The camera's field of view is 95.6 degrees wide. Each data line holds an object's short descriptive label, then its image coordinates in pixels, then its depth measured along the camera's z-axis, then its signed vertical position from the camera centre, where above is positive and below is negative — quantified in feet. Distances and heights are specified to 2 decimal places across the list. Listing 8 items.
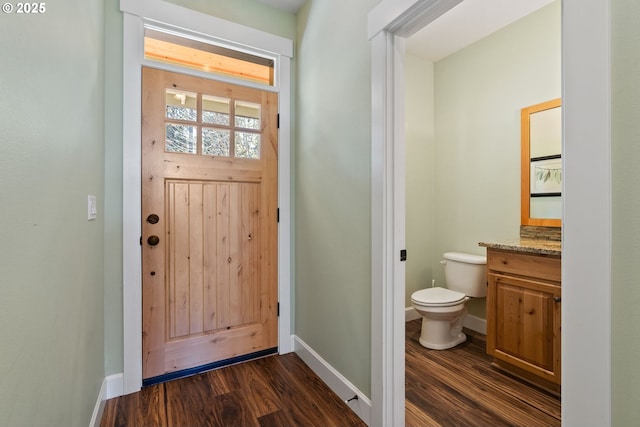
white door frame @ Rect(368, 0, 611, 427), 2.50 +0.00
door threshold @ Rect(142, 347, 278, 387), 6.36 -3.63
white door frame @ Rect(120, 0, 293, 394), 6.04 +1.81
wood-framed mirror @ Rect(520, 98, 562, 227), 7.23 +1.31
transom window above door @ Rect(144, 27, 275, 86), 6.66 +3.87
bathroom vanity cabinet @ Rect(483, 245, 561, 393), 5.76 -2.12
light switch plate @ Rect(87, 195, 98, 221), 4.56 +0.09
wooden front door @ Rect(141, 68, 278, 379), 6.35 -0.17
